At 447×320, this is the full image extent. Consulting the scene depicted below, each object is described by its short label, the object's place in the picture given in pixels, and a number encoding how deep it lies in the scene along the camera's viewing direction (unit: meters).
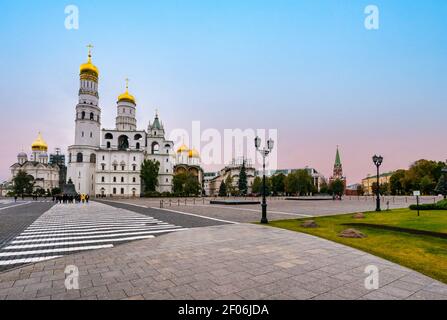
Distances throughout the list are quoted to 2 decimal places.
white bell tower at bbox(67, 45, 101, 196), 73.38
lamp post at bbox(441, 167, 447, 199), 26.91
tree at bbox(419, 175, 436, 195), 72.71
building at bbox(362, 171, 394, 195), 158.73
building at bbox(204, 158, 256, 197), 128.38
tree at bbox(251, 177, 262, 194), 107.68
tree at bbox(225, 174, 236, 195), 102.76
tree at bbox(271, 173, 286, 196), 107.38
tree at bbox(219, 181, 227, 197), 88.22
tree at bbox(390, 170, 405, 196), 94.94
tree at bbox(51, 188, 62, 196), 76.96
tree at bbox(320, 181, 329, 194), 112.70
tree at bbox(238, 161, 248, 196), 78.12
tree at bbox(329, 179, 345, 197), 87.81
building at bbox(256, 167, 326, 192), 152.00
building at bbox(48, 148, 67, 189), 113.69
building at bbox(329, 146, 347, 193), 139.12
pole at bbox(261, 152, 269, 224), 14.26
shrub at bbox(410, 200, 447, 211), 18.69
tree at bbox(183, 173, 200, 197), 82.65
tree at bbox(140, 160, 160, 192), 75.00
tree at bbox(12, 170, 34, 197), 80.75
